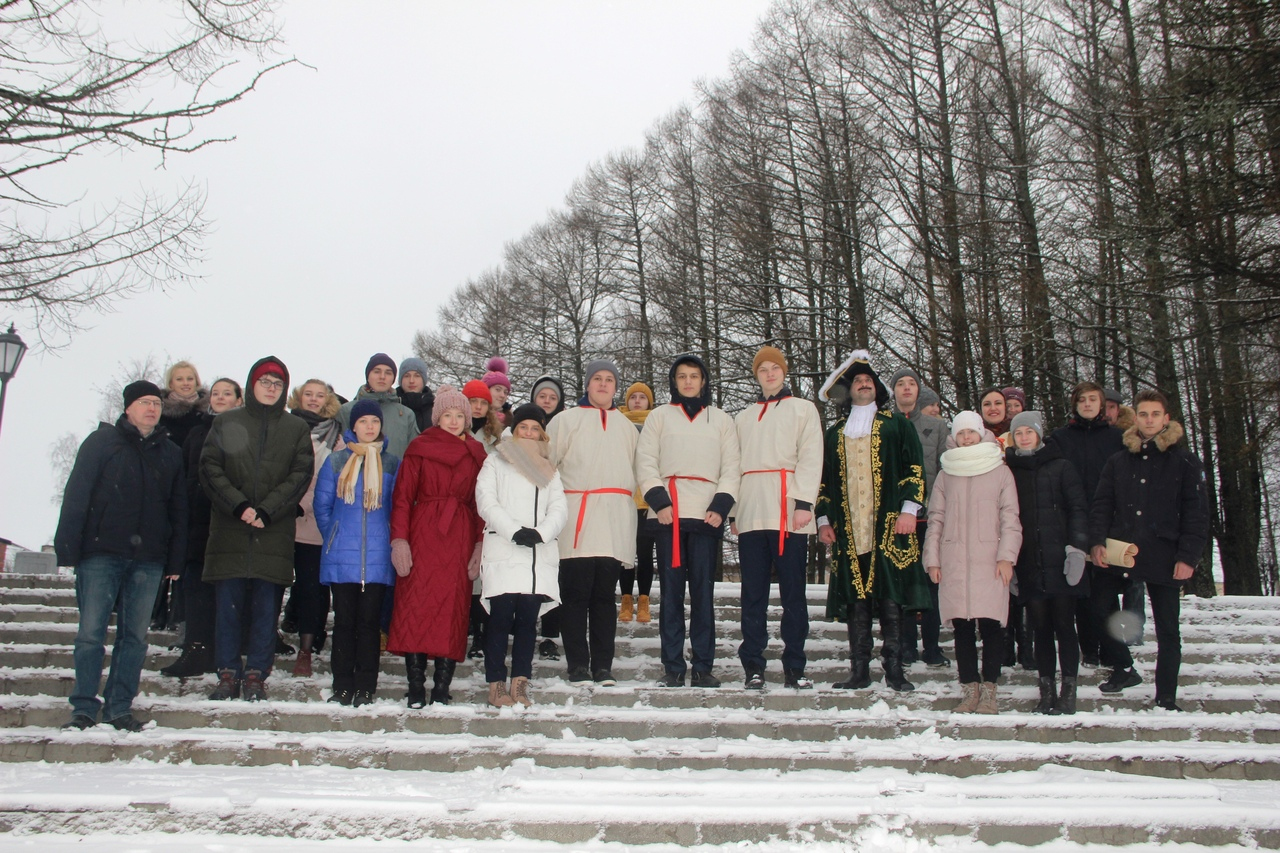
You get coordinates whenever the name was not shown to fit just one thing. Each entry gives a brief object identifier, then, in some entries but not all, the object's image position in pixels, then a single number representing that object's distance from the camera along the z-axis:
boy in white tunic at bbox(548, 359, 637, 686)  5.90
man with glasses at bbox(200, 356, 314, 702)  5.47
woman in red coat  5.44
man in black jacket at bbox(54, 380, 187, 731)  5.09
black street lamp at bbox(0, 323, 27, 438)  11.15
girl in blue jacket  5.52
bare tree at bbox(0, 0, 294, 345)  6.07
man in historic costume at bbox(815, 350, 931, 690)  5.90
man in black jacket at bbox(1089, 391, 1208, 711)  5.72
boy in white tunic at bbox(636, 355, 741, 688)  5.89
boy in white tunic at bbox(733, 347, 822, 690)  5.85
